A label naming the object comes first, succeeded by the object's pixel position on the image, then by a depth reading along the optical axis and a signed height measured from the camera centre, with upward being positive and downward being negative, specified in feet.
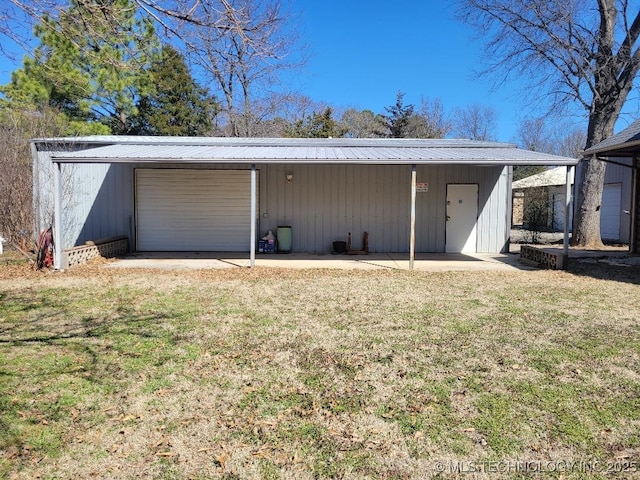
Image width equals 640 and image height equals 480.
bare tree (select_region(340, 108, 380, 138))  93.66 +21.84
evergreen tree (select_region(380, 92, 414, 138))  86.12 +20.86
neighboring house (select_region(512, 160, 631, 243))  48.14 +3.37
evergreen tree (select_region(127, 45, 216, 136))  73.61 +19.21
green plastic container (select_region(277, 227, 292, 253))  38.34 -1.56
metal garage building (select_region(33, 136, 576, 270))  38.45 +1.52
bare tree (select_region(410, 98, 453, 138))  88.60 +20.83
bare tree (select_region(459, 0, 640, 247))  40.45 +14.96
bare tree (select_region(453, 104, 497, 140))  102.03 +21.65
